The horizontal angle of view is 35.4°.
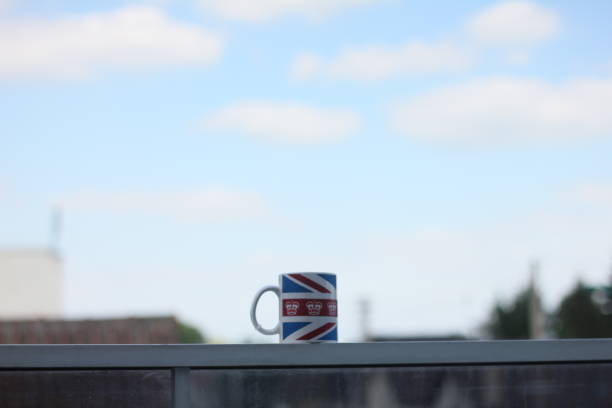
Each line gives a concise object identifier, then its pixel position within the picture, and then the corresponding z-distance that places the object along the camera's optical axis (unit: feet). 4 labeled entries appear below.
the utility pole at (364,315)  174.29
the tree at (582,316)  145.07
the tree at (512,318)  178.81
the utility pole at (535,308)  143.13
